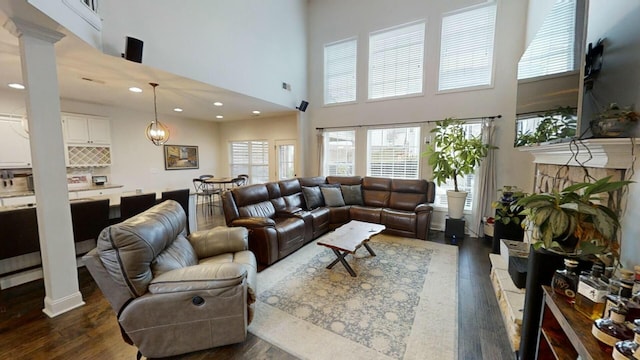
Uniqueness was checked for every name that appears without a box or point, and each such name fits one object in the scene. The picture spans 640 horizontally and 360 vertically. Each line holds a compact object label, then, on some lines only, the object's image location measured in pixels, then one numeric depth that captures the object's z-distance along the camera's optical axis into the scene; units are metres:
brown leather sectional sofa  3.17
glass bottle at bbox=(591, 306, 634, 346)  0.91
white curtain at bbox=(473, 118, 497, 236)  4.17
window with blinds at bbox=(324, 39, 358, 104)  5.61
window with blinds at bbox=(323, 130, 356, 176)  5.71
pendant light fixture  4.26
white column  2.00
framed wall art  6.56
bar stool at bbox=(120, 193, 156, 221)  3.12
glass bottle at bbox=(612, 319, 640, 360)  0.81
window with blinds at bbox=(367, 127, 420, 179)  4.99
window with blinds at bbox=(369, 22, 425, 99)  4.88
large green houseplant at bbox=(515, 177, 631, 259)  1.23
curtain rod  4.17
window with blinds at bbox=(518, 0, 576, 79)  1.88
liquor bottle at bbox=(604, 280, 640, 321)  0.98
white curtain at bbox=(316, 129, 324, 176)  5.94
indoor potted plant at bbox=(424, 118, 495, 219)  4.01
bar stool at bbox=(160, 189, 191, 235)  3.58
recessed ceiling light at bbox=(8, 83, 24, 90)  3.89
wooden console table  0.95
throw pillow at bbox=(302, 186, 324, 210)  4.52
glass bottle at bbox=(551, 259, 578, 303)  1.22
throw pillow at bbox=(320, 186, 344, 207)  4.72
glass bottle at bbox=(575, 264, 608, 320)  1.07
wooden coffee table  2.78
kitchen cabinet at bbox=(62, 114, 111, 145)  4.80
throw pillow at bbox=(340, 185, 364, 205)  4.89
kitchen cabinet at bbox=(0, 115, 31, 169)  4.15
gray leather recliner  1.47
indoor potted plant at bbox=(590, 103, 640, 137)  1.45
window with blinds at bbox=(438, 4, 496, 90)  4.27
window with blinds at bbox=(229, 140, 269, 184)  7.35
